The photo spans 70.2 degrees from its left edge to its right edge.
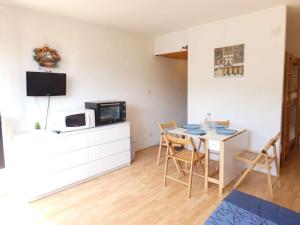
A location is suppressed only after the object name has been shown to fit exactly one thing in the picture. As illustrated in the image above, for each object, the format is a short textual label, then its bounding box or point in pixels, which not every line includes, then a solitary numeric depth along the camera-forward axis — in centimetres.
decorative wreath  304
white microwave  298
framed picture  349
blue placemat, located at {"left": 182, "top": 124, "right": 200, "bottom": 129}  329
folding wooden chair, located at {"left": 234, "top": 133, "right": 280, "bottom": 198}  262
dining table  269
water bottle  328
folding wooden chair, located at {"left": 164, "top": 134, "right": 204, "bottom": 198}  270
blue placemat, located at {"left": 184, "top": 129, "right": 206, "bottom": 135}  294
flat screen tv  291
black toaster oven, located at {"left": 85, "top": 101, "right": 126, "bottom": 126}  335
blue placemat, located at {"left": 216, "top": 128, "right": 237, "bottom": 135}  293
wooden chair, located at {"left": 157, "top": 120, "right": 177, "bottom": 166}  337
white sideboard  264
